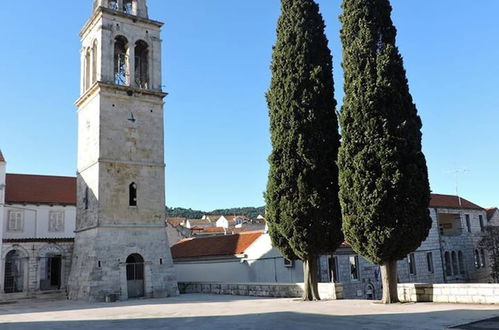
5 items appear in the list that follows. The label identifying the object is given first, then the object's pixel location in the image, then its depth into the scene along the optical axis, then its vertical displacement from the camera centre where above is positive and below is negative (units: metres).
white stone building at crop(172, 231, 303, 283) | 28.81 -0.87
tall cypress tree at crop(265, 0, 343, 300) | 17.69 +3.83
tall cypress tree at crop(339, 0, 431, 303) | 15.01 +2.92
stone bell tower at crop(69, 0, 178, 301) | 25.41 +5.04
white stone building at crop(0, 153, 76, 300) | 28.73 +1.72
